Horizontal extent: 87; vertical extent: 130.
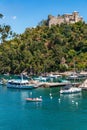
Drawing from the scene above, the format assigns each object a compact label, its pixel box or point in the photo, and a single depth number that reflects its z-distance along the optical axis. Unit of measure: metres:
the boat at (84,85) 94.95
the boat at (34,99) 75.66
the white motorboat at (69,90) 87.05
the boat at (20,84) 102.59
